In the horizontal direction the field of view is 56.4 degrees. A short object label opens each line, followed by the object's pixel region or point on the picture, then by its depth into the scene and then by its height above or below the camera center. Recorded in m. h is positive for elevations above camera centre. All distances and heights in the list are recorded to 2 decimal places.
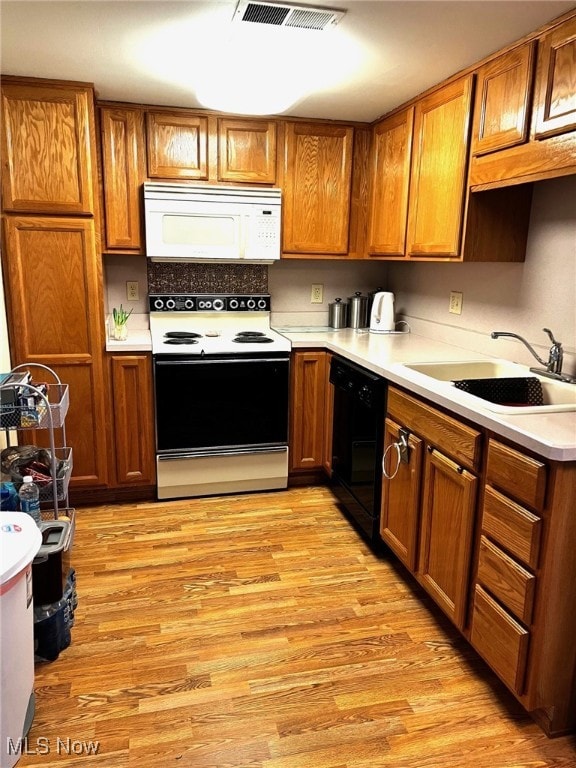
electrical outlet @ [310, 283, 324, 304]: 3.56 -0.14
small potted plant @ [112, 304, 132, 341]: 2.91 -0.31
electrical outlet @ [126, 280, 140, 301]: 3.24 -0.13
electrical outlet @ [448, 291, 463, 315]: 2.83 -0.15
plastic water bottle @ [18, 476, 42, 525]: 1.83 -0.78
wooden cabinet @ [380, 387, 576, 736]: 1.42 -0.82
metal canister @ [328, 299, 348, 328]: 3.45 -0.26
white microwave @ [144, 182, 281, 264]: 2.89 +0.26
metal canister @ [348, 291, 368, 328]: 3.46 -0.25
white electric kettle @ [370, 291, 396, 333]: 3.25 -0.24
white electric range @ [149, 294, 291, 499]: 2.85 -0.75
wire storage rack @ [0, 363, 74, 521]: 1.80 -0.51
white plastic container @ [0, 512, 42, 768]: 1.30 -0.91
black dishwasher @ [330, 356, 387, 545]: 2.42 -0.81
